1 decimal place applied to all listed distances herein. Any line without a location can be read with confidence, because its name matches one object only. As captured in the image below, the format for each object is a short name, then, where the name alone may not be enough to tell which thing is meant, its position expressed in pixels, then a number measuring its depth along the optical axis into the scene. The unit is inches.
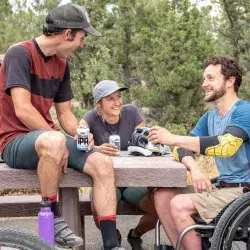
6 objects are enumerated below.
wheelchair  119.3
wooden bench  131.2
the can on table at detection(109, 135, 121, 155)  157.8
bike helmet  149.7
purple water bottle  125.3
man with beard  129.7
